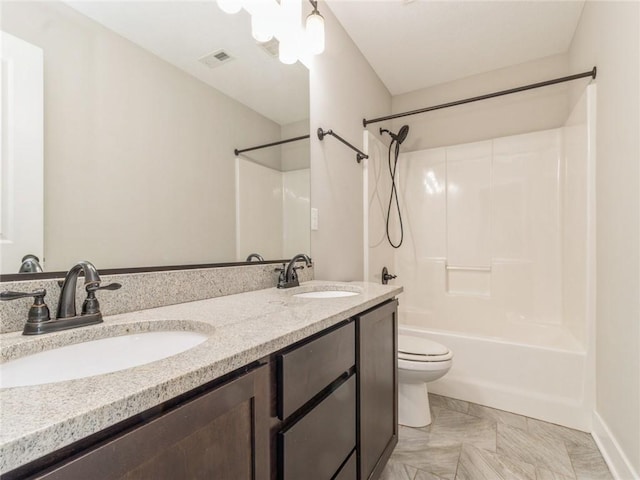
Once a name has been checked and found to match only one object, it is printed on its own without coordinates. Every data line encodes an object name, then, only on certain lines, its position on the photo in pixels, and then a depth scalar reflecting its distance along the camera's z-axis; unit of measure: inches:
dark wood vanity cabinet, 16.2
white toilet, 69.2
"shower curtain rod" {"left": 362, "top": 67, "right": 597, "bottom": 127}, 70.7
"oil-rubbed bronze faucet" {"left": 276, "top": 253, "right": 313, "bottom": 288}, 58.8
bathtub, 72.4
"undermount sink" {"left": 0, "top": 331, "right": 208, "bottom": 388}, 24.0
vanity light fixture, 55.5
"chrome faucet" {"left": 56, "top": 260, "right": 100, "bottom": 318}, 29.1
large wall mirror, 30.5
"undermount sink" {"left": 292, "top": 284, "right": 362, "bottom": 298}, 59.2
